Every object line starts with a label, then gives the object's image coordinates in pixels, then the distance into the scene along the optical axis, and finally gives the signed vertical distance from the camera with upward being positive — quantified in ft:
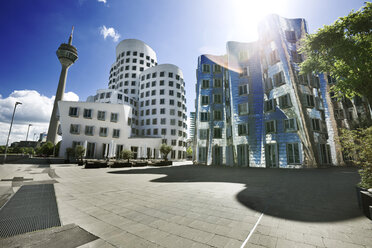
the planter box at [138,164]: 69.50 -5.61
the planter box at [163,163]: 76.58 -5.74
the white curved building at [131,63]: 194.29 +112.64
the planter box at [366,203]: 11.78 -3.60
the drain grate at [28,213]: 10.52 -5.17
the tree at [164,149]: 81.97 +1.29
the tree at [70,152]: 90.57 -1.15
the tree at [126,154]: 69.77 -1.36
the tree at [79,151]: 75.86 -0.40
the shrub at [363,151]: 12.89 +0.30
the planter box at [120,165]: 62.05 -5.50
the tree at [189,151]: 266.69 +1.47
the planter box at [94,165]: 57.36 -5.27
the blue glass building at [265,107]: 61.41 +20.75
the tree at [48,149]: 144.84 +0.60
